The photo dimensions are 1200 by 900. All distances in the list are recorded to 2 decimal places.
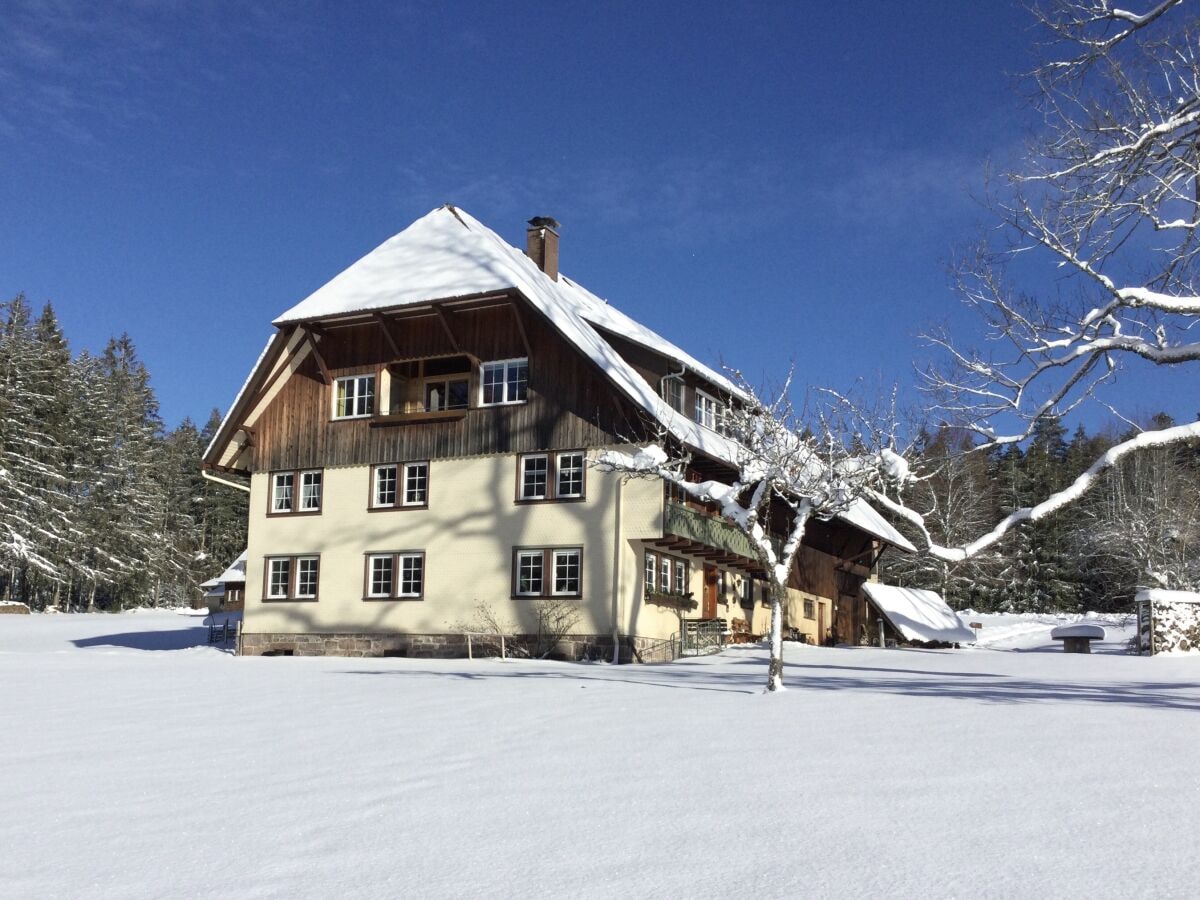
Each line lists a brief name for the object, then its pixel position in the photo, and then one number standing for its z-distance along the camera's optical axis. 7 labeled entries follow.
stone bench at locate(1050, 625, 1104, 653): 31.95
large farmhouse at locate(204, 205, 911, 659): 28.11
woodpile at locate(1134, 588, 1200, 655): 27.89
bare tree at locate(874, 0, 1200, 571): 10.52
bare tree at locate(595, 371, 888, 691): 17.08
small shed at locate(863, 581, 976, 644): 38.44
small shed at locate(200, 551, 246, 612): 53.34
